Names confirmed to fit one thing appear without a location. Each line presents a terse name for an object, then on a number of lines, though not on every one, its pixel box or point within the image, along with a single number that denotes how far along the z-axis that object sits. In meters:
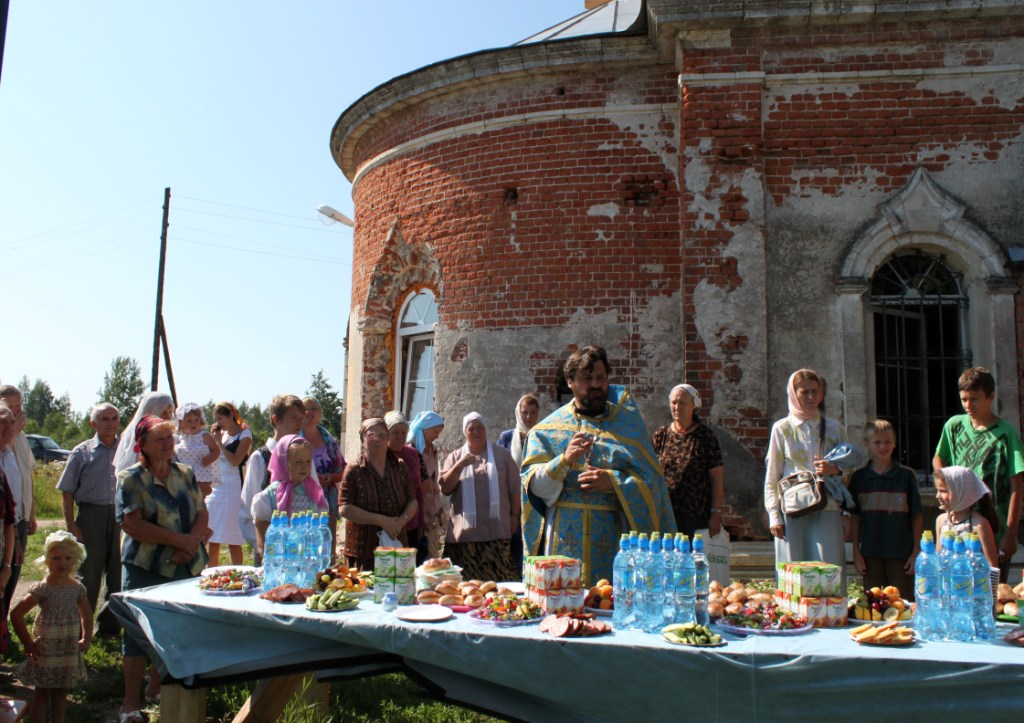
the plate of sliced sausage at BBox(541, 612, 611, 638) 3.24
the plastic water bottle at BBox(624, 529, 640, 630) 3.43
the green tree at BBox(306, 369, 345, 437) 29.92
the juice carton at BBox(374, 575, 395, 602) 3.91
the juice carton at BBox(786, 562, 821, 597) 3.39
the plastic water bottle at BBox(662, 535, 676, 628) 3.37
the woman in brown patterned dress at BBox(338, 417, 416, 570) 5.58
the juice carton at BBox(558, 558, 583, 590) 3.59
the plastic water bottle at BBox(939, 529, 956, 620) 3.21
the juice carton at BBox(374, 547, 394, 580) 3.94
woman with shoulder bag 5.32
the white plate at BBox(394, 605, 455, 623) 3.54
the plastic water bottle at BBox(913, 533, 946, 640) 3.22
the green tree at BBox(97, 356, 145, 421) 70.44
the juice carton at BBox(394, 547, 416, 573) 3.94
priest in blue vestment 4.35
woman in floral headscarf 4.80
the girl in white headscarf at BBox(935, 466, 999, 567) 4.45
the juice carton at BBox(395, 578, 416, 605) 3.90
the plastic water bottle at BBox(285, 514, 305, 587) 4.24
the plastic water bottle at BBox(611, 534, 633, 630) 3.46
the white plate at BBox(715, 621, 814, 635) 3.26
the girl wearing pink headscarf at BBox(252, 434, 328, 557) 5.34
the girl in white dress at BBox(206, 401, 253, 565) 7.27
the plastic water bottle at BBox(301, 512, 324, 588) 4.29
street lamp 12.86
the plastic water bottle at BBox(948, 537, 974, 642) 3.17
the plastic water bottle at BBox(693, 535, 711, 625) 3.45
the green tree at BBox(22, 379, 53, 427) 85.75
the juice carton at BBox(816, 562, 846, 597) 3.39
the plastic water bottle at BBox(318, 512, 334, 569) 4.48
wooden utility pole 21.92
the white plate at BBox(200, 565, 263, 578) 4.45
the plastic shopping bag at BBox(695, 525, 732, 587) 5.77
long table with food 2.89
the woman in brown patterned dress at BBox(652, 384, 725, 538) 5.68
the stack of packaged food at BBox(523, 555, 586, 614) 3.56
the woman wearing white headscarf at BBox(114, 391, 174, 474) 6.14
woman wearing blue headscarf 6.89
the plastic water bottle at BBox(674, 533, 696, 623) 3.38
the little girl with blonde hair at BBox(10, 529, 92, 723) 4.67
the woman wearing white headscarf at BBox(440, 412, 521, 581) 6.30
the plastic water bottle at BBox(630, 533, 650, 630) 3.41
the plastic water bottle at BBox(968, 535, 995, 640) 3.17
